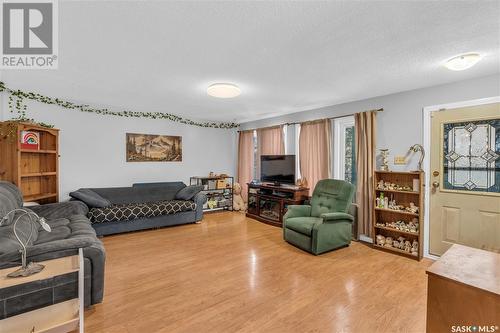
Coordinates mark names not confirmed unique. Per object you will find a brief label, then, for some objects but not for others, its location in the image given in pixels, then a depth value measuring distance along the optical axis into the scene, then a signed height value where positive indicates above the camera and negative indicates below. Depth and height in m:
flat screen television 5.02 -0.08
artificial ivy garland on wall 3.87 +1.15
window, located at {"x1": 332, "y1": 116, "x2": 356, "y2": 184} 4.39 +0.29
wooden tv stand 4.72 -0.74
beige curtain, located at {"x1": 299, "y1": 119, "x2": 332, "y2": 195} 4.54 +0.29
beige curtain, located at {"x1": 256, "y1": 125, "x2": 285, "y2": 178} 5.56 +0.59
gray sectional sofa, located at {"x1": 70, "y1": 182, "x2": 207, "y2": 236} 4.11 -0.77
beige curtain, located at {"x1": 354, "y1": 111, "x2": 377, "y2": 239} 3.86 -0.02
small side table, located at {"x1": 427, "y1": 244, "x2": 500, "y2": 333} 1.13 -0.66
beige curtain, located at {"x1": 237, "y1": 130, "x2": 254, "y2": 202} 6.41 +0.15
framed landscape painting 5.27 +0.42
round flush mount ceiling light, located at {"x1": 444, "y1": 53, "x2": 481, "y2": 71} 2.32 +1.04
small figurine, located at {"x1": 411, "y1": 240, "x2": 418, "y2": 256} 3.34 -1.18
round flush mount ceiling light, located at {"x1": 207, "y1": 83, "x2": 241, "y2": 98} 3.20 +1.04
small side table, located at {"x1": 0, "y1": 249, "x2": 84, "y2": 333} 1.60 -1.10
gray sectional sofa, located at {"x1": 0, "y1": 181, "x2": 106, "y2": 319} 1.79 -0.79
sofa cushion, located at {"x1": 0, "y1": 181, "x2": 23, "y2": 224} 2.38 -0.36
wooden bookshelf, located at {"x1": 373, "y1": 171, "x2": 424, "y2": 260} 3.29 -0.68
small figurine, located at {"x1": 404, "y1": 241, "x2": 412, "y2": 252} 3.40 -1.18
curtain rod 3.81 +0.90
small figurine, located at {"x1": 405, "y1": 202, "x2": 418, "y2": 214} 3.36 -0.63
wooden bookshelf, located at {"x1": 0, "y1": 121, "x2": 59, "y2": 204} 3.39 +0.10
